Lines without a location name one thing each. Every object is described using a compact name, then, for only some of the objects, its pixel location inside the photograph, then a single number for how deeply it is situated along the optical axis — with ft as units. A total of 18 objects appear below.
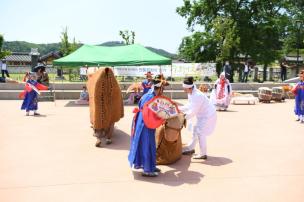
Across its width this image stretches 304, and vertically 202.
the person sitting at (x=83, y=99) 51.58
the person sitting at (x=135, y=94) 53.31
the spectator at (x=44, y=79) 58.97
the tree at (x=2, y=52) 122.62
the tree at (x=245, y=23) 95.91
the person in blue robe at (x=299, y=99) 36.37
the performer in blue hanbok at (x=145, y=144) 17.76
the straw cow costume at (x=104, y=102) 24.88
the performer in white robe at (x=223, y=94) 45.44
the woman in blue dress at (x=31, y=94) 38.09
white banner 81.97
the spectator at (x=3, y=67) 75.61
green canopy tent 52.01
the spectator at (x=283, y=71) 92.17
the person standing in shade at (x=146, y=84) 45.20
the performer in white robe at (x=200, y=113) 21.07
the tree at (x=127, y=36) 110.52
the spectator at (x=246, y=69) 84.97
